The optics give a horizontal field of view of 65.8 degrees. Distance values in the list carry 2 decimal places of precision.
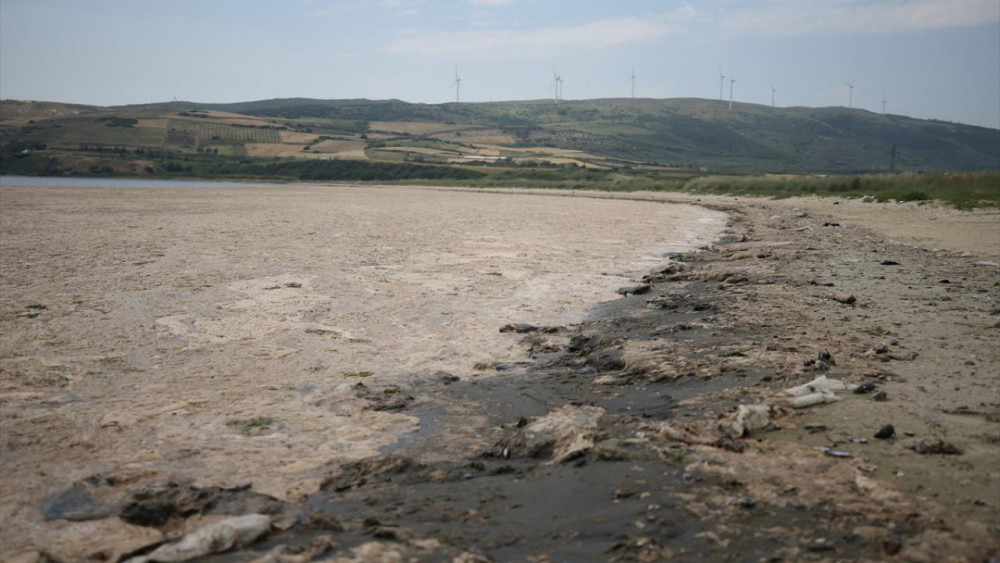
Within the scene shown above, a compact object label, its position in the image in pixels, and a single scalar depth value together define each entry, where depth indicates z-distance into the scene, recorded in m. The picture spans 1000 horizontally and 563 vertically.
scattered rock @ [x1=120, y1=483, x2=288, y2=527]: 3.96
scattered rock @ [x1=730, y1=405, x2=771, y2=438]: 4.65
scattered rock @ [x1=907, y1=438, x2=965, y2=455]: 4.05
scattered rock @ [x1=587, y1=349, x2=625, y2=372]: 6.88
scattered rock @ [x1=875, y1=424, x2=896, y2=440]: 4.34
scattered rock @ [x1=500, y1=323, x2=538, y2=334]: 8.71
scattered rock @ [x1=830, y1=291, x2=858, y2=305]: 8.57
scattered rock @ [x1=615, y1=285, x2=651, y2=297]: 10.93
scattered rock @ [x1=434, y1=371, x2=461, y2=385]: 6.76
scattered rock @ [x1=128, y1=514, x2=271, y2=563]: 3.35
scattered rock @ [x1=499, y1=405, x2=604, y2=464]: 4.60
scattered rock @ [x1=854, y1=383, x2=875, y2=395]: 5.19
